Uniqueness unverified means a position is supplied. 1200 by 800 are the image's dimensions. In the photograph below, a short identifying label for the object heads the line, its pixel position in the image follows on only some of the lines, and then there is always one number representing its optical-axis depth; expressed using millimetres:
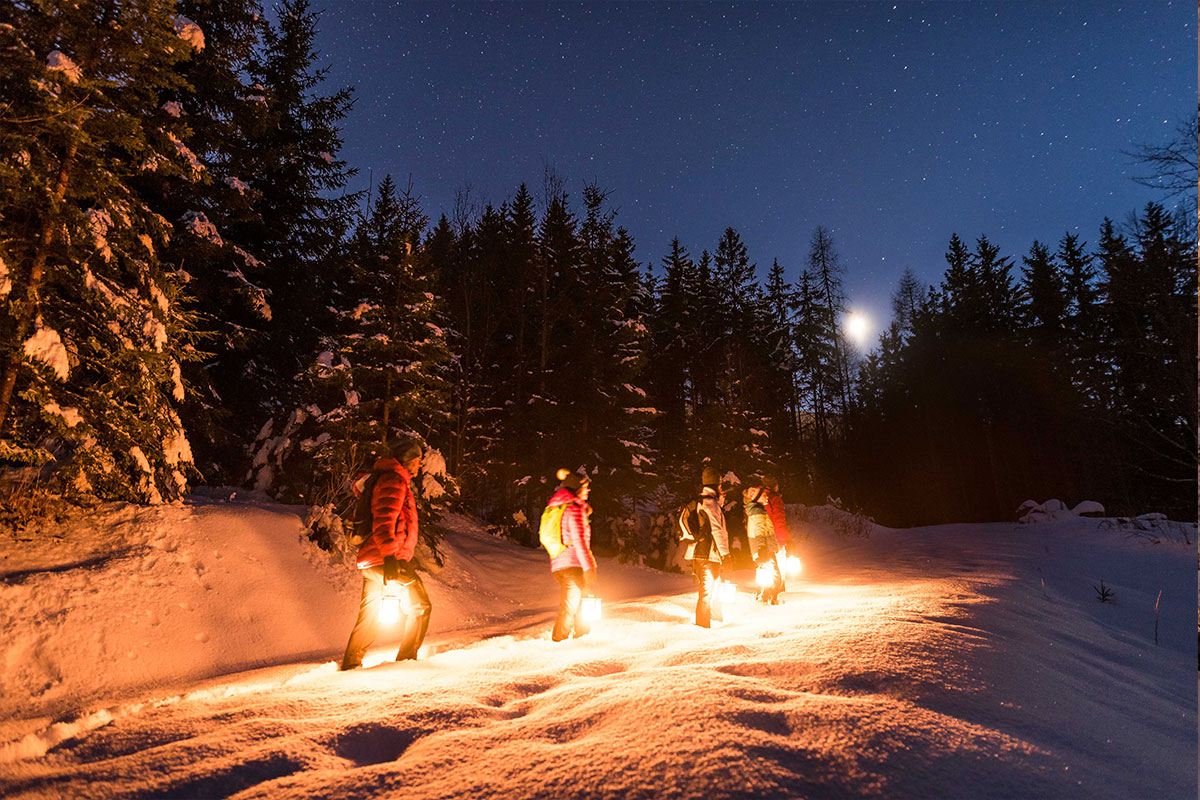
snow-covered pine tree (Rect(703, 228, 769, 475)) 23516
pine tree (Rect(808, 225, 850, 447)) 42562
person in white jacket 7707
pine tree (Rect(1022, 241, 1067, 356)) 38094
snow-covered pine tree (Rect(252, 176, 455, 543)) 10688
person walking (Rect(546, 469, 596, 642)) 6824
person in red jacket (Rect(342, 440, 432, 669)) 5293
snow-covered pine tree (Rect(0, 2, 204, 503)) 6824
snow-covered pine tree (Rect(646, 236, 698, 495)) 31781
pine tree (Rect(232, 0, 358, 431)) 14469
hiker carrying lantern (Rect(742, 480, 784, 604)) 9367
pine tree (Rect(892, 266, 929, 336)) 47156
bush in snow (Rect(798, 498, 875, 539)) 25828
